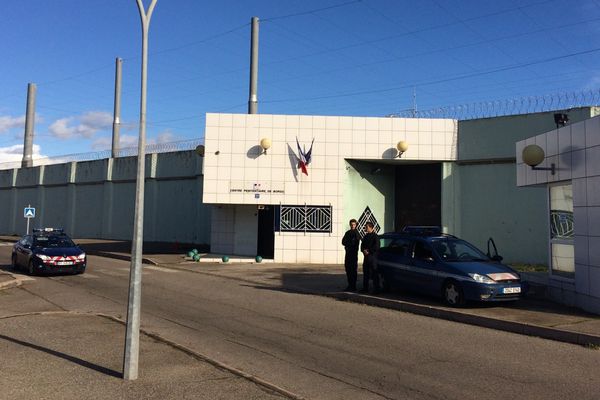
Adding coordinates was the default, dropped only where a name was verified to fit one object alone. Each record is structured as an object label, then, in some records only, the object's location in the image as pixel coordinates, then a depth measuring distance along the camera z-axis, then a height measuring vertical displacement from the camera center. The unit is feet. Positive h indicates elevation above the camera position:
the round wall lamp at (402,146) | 72.13 +11.84
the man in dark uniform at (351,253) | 44.32 -1.85
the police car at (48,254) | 56.65 -3.16
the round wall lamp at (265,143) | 72.43 +11.93
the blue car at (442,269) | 34.88 -2.57
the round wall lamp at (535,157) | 39.60 +5.94
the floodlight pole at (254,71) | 95.45 +29.25
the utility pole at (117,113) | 135.44 +31.00
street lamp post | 18.88 -2.27
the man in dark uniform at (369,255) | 42.88 -1.91
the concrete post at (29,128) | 162.38 +32.10
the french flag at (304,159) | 73.67 +10.02
